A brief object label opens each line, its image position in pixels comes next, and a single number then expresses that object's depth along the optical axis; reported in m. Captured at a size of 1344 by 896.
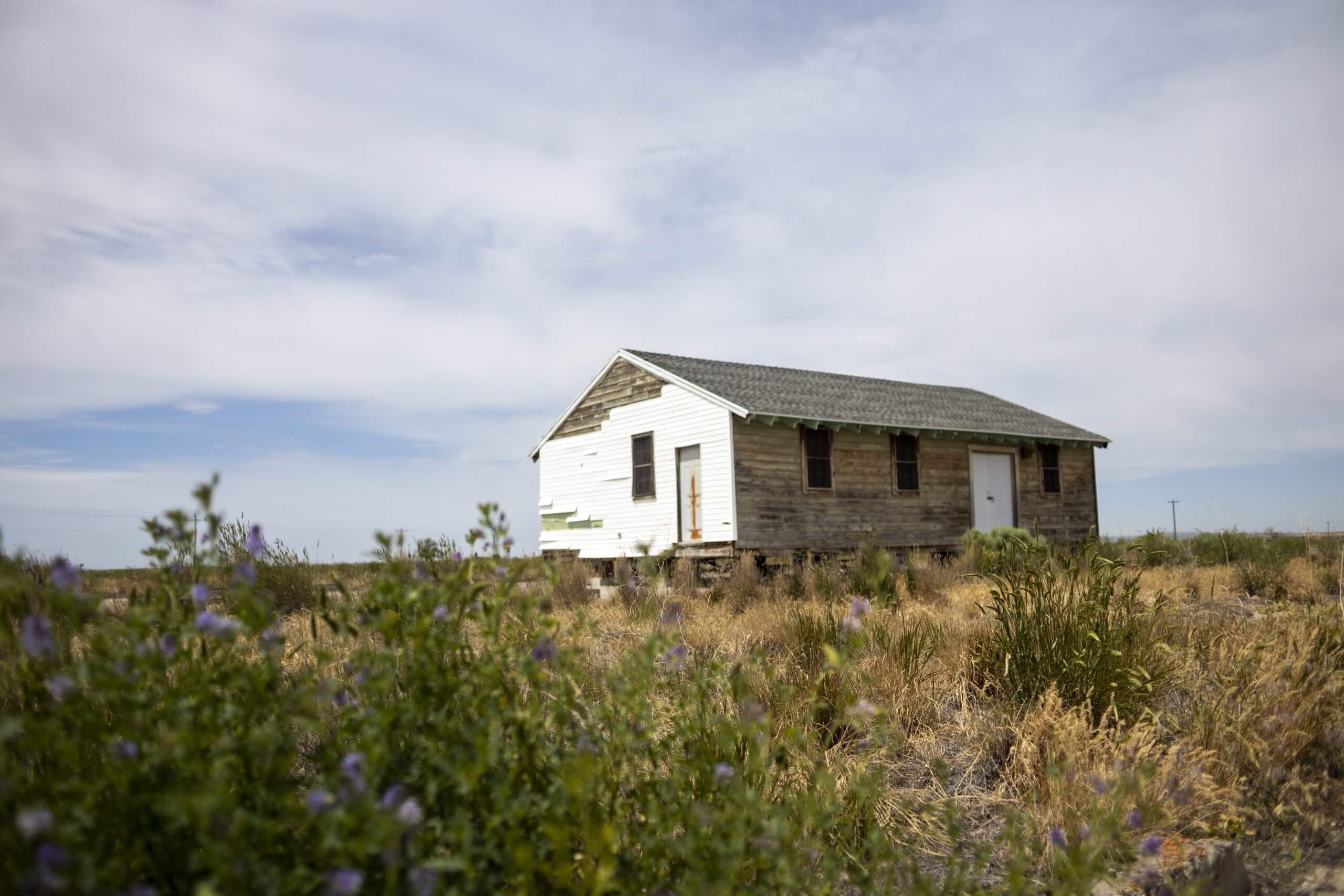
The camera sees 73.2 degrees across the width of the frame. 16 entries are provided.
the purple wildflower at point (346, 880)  1.54
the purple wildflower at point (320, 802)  1.73
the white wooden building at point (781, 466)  16.61
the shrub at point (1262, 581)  11.59
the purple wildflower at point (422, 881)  1.69
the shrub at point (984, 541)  15.00
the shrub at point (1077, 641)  4.85
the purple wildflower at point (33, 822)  1.48
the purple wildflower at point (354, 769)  1.70
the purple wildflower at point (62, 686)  1.80
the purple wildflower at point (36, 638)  1.73
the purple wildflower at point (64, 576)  1.87
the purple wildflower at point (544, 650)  2.59
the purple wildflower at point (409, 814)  1.70
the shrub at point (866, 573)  10.41
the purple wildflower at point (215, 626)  1.95
